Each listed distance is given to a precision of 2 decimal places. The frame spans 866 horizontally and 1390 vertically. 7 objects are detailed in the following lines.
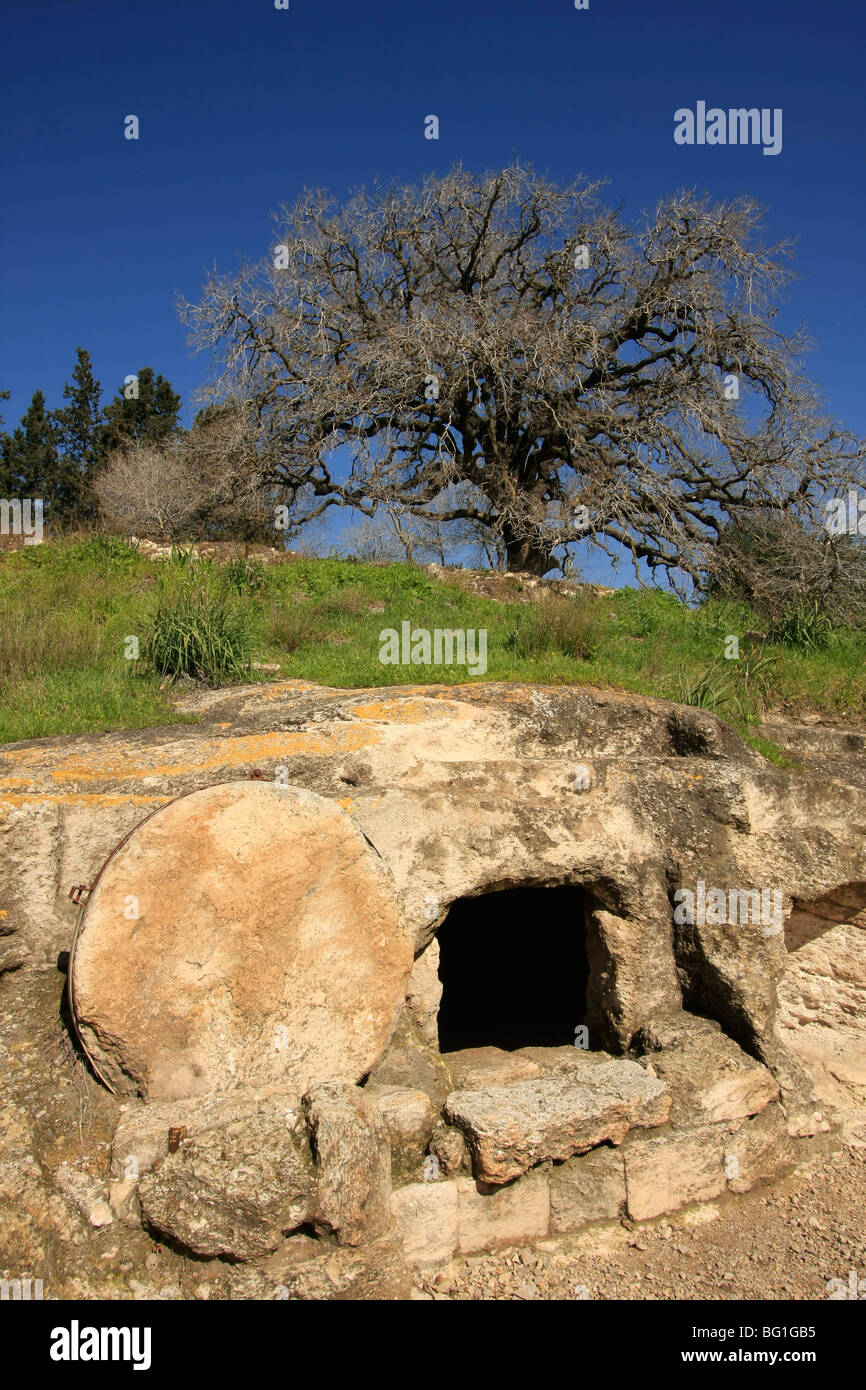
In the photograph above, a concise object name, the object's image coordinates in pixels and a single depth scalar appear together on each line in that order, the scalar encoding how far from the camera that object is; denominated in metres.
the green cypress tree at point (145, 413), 23.73
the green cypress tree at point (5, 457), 22.80
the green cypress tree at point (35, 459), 23.00
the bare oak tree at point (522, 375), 12.98
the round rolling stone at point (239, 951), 4.22
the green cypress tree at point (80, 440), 22.70
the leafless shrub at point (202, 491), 12.99
